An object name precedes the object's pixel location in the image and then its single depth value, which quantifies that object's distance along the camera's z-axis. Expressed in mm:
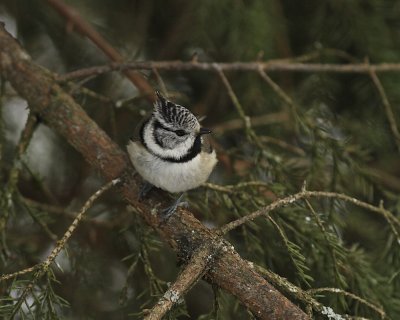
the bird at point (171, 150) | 5695
